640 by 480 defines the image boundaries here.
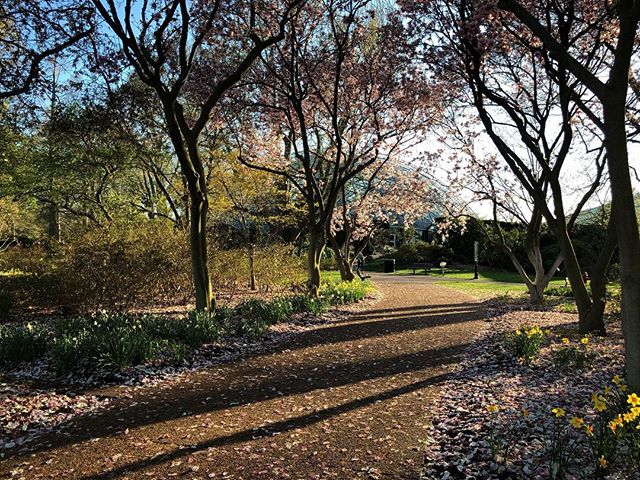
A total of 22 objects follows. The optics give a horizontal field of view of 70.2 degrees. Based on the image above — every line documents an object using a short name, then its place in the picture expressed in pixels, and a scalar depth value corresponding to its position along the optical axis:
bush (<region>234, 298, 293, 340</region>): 7.87
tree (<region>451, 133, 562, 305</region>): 13.64
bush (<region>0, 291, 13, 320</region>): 9.85
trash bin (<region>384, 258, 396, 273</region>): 32.31
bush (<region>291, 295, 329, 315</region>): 10.57
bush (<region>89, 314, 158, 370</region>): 5.53
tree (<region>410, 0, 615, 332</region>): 7.54
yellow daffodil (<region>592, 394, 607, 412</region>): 2.99
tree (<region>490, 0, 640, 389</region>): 4.24
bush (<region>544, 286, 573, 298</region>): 16.31
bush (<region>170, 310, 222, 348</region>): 6.80
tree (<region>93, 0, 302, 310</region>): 8.89
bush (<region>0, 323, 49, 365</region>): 5.79
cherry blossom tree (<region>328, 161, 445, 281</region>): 18.56
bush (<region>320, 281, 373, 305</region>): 12.76
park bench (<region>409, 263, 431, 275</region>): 31.66
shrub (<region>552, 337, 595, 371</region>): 5.48
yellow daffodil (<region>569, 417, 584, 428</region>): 2.92
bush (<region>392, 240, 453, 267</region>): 35.28
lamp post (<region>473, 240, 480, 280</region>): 26.49
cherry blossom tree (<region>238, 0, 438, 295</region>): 11.40
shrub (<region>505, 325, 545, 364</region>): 5.96
